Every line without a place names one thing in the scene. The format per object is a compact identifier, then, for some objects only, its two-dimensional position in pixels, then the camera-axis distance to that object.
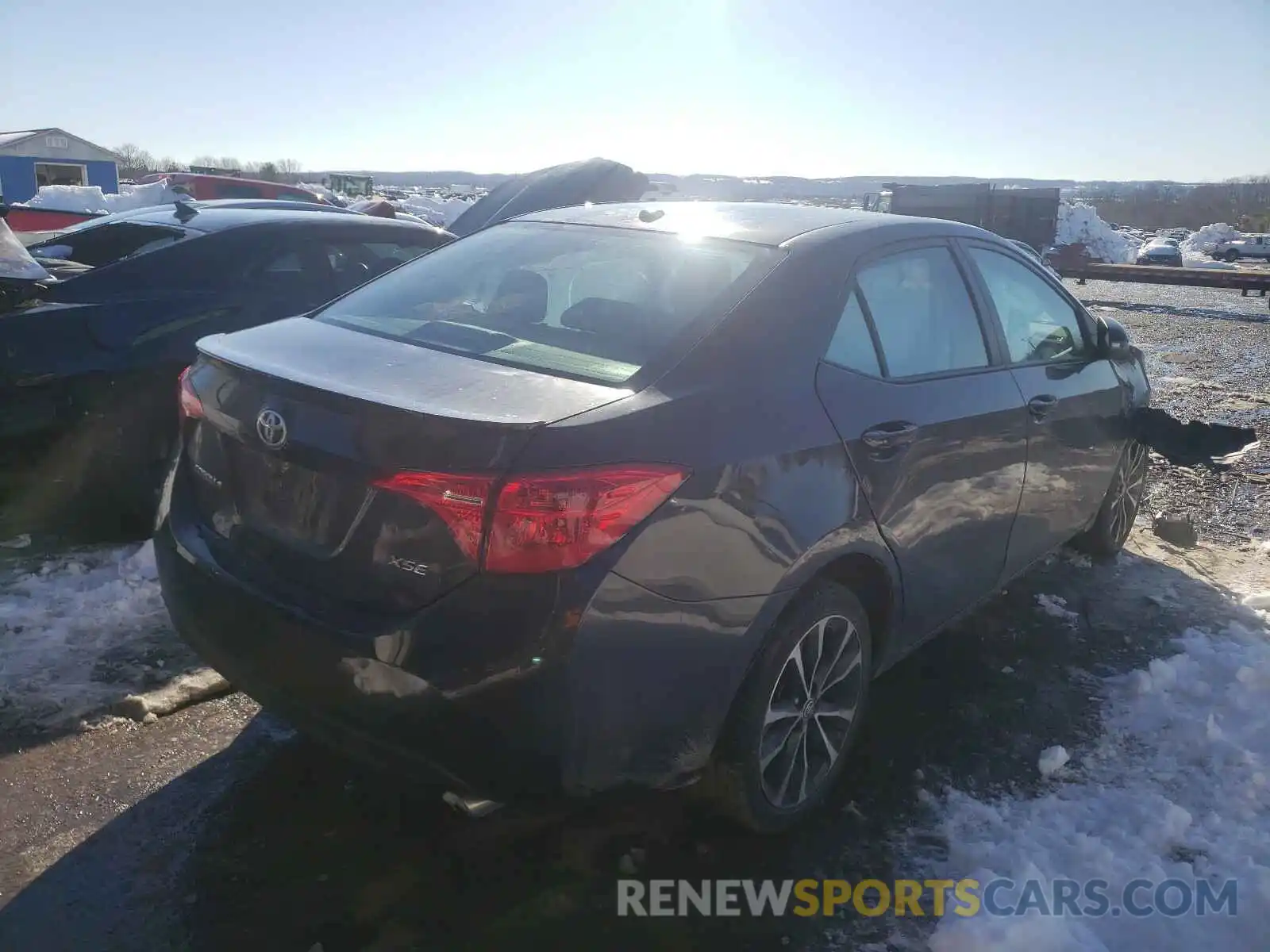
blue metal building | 32.38
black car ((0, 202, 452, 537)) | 4.15
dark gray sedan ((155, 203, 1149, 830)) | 2.11
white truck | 48.75
